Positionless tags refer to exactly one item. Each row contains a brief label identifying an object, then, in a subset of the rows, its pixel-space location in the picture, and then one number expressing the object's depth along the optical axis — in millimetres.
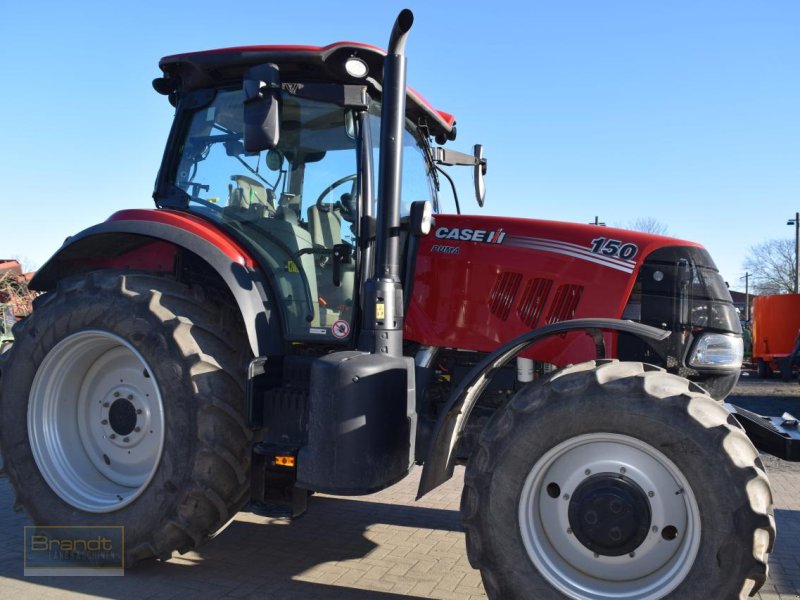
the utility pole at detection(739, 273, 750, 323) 52912
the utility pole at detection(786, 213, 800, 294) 39772
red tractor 2914
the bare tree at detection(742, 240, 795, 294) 49969
